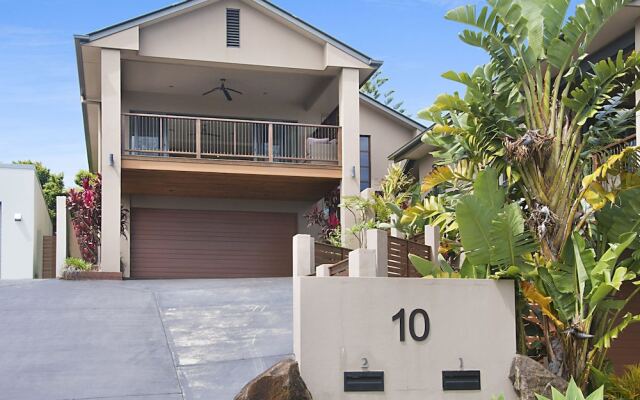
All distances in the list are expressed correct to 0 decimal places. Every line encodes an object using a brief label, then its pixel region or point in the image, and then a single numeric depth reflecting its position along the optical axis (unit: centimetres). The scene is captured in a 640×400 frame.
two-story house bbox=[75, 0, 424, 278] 1930
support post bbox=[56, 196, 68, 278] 2095
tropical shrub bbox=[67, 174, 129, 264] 1953
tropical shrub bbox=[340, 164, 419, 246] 1855
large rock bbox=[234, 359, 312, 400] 893
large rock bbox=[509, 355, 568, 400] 953
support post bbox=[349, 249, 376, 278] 996
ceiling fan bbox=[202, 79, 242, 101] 2161
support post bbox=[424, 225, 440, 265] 1231
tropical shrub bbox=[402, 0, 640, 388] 1001
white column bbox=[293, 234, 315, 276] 1110
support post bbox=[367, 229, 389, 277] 1102
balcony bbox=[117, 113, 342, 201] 1947
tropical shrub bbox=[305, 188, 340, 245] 2086
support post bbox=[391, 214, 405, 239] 1528
